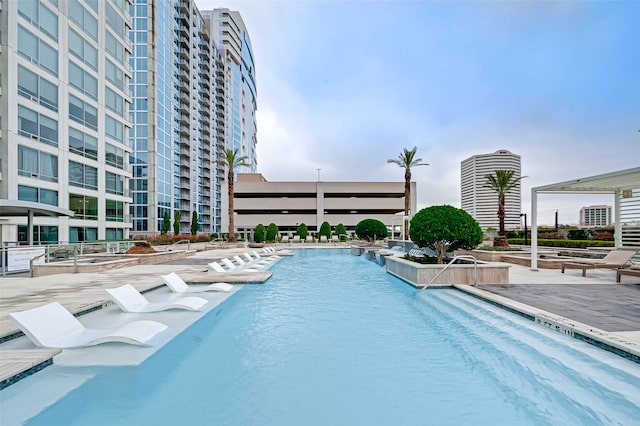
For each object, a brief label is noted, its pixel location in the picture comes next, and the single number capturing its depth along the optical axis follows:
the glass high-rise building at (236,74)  72.88
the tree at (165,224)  39.34
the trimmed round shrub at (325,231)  37.44
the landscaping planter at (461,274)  9.08
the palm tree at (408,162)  30.66
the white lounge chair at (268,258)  17.54
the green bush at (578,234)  24.98
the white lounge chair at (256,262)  14.86
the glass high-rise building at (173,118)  41.12
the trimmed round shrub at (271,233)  34.62
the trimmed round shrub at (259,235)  34.03
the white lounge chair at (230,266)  12.71
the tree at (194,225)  44.22
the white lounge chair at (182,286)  8.47
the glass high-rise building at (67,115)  19.23
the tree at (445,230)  9.73
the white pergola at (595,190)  10.89
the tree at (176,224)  41.78
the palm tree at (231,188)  32.31
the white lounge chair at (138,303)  6.45
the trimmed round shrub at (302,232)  38.92
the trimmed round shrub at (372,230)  25.27
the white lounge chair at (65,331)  4.53
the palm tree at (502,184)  24.22
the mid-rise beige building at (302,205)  53.69
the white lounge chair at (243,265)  14.23
